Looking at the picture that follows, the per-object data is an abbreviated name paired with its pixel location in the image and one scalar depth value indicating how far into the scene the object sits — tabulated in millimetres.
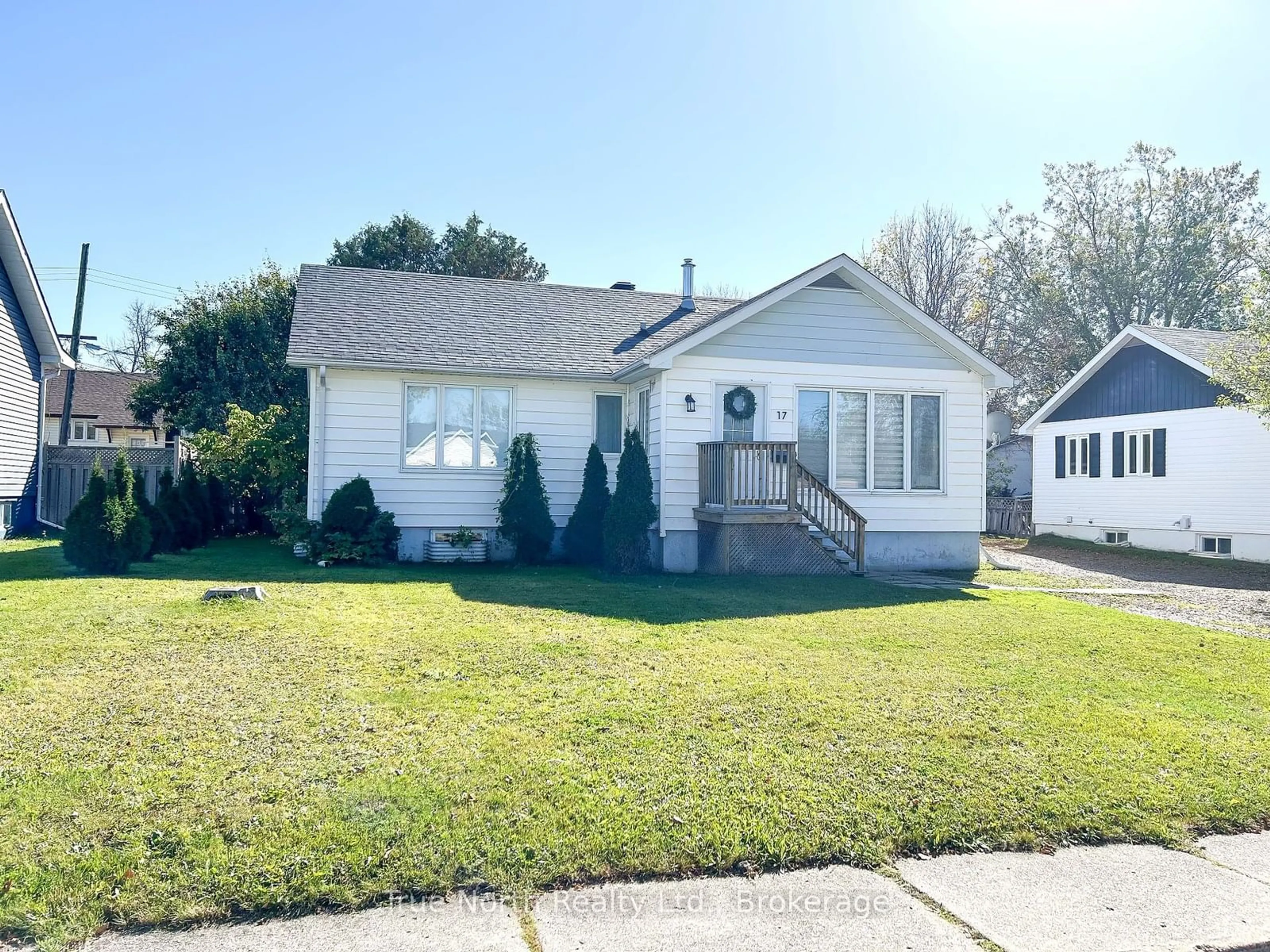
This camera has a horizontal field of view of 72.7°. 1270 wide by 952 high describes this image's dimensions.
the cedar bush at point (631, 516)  12328
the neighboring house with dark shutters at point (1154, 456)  17547
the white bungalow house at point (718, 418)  12875
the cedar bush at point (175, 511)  13039
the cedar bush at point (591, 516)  13273
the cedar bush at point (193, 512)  13609
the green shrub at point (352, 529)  12352
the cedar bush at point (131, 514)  10898
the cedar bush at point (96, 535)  10430
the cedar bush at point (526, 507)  12953
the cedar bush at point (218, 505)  15977
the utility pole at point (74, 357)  23344
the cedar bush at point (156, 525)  12328
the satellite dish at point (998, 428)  34062
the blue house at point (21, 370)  15172
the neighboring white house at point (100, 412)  31875
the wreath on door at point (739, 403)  13211
